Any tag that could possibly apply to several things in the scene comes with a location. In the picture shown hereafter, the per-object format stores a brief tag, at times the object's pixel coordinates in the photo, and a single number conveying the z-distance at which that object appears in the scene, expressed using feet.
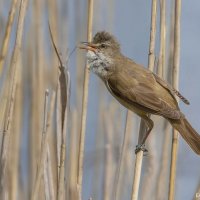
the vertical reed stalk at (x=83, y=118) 15.33
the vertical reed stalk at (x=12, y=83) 15.30
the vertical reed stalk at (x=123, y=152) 17.27
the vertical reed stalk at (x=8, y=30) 15.49
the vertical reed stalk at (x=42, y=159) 14.78
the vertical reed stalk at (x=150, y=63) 15.25
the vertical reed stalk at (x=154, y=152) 16.08
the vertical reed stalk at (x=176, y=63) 15.30
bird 17.60
